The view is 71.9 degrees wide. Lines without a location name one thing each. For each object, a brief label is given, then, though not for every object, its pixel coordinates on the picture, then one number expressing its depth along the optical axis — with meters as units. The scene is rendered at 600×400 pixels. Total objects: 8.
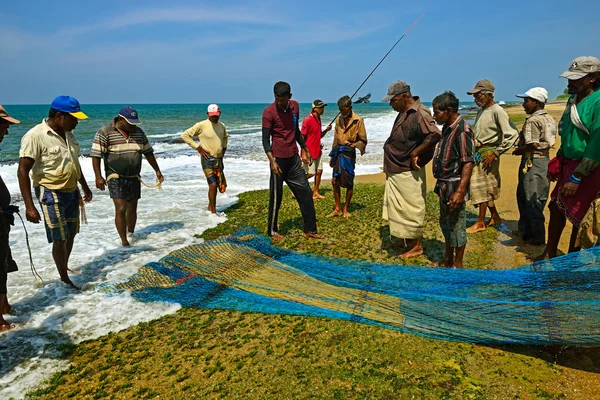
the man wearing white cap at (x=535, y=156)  5.59
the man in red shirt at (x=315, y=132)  8.73
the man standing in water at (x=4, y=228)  3.69
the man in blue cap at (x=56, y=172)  4.18
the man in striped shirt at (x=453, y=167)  4.39
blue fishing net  3.11
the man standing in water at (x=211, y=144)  7.69
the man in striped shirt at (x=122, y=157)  5.68
